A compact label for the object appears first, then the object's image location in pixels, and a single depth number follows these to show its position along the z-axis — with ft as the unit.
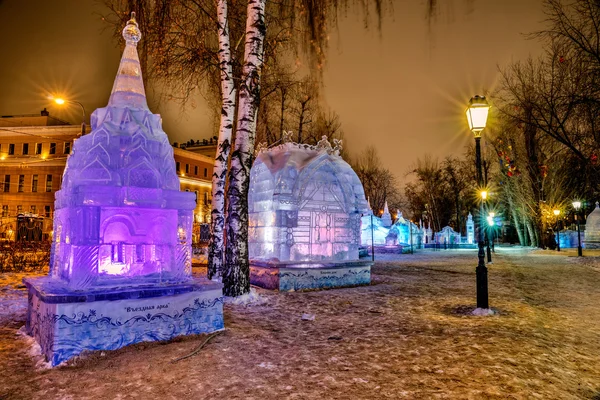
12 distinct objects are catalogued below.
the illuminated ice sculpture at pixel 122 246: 17.58
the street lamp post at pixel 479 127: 27.94
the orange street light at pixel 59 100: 59.41
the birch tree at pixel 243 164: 30.50
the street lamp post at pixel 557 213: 109.15
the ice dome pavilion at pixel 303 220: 40.29
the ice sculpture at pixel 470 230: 174.09
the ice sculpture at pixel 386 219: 134.62
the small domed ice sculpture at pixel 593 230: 130.82
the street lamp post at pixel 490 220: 141.95
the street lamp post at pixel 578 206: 85.16
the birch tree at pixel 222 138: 33.14
